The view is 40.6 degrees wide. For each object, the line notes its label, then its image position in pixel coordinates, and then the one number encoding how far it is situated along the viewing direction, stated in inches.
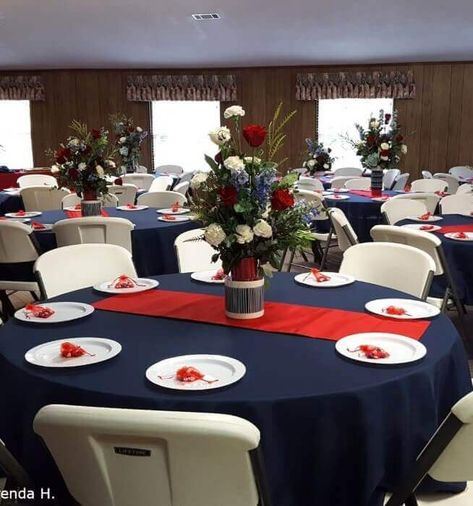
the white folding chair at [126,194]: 262.2
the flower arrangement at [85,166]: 175.6
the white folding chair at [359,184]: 295.6
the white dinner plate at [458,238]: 146.3
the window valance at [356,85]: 409.7
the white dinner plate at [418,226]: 159.8
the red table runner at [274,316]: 83.0
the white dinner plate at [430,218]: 174.1
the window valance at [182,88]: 432.8
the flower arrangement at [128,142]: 315.9
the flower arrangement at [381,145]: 231.0
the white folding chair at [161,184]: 299.1
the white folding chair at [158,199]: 233.5
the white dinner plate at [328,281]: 105.2
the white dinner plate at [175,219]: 179.8
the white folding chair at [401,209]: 195.2
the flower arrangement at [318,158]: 335.9
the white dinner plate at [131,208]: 205.2
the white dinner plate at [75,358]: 72.3
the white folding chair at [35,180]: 321.7
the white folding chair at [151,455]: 48.6
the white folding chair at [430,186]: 289.4
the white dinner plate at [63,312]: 88.6
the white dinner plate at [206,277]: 109.2
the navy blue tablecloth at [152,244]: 167.2
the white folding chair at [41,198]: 265.0
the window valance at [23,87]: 444.8
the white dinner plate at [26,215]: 190.9
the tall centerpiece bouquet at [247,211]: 82.4
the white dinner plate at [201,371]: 66.2
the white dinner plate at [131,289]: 102.7
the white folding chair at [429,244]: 138.6
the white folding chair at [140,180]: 321.2
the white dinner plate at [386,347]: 71.6
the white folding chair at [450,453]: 54.9
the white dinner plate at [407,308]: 87.4
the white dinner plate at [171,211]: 192.2
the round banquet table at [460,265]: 143.4
